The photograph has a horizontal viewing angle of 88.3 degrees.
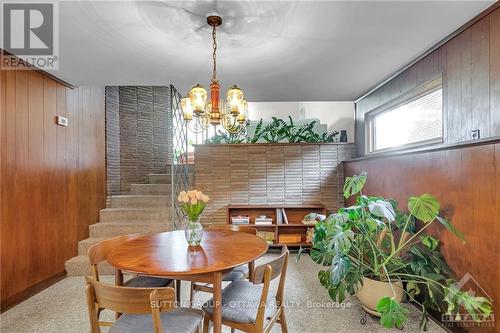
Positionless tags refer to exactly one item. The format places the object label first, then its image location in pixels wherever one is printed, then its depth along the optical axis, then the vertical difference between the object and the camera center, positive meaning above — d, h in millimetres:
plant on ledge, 4363 +539
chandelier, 1978 +537
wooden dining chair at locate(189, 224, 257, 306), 2143 -910
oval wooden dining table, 1419 -566
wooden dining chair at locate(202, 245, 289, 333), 1425 -853
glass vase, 1898 -481
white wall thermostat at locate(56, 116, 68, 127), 3140 +597
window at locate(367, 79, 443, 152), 2604 +552
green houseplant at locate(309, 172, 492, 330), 1826 -796
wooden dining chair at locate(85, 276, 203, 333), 1153 -644
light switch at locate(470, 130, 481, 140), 2030 +246
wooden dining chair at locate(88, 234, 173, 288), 1844 -678
